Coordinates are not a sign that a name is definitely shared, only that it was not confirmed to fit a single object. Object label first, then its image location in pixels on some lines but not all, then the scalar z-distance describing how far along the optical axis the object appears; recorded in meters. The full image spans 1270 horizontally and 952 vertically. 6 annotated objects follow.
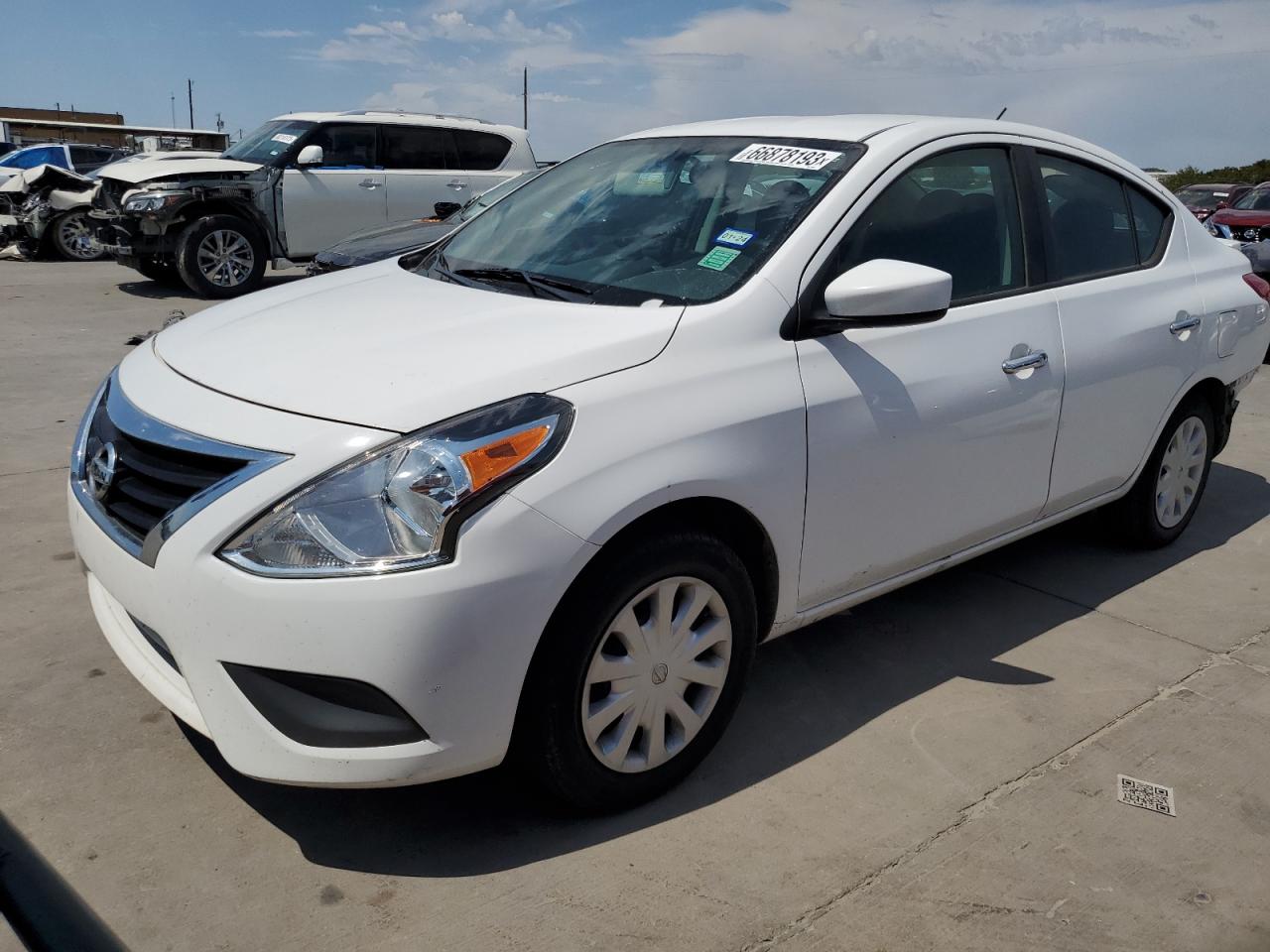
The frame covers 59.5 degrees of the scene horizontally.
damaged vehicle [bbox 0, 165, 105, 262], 13.81
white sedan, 2.25
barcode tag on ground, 2.87
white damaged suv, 10.91
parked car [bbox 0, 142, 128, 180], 17.03
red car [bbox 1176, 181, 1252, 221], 21.91
